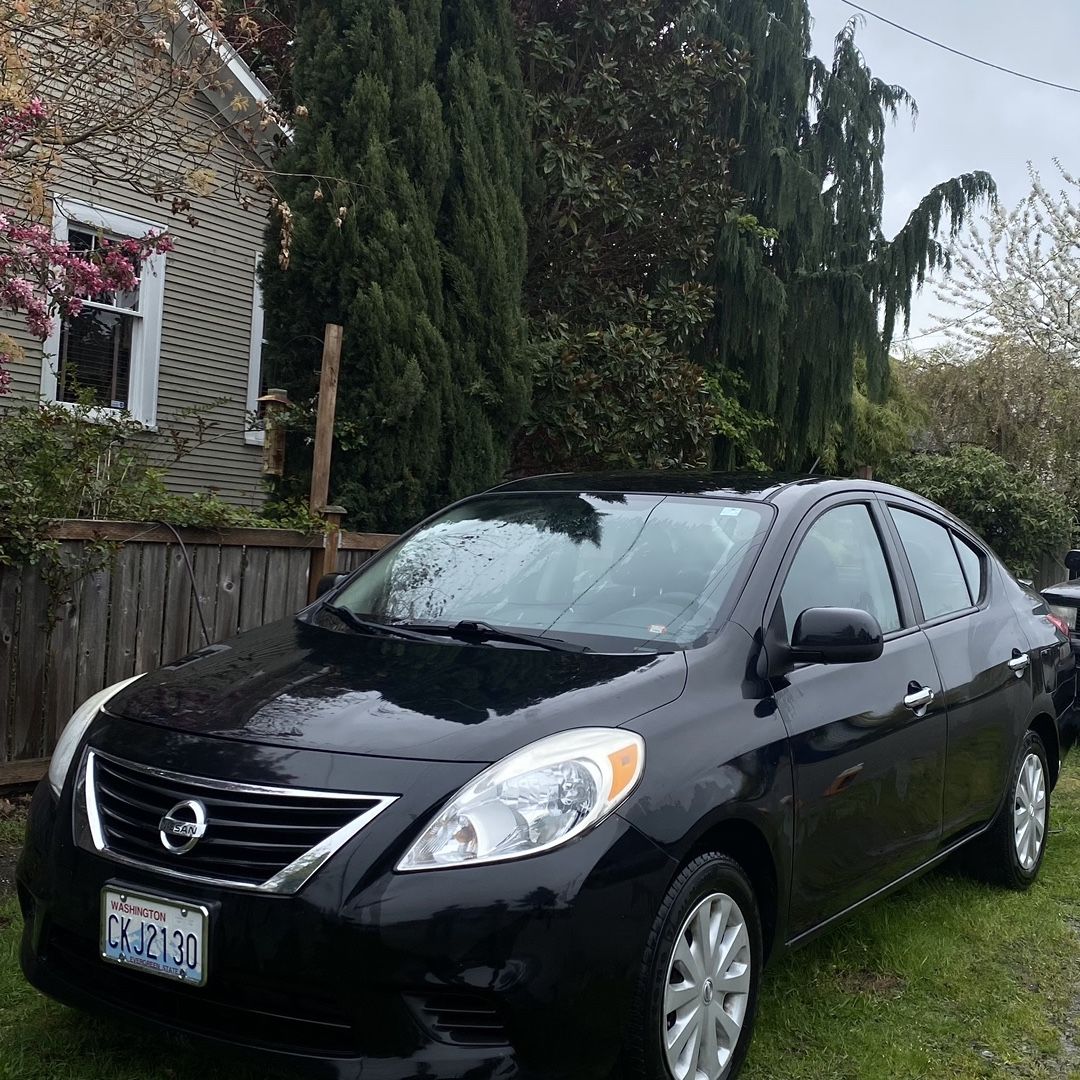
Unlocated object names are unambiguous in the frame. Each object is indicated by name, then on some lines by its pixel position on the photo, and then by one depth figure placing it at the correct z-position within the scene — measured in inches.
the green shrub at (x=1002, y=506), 571.5
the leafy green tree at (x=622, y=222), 400.2
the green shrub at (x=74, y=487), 200.4
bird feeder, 291.3
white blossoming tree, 1033.5
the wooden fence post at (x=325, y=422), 265.1
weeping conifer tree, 493.0
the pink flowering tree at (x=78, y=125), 206.1
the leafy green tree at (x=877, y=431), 632.8
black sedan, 98.4
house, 415.5
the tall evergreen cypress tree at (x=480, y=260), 338.3
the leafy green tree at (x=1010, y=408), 781.3
